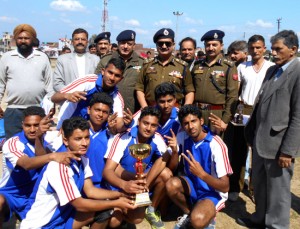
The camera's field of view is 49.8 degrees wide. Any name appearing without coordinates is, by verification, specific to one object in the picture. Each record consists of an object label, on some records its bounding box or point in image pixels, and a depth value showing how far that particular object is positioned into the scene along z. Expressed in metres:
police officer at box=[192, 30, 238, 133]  4.44
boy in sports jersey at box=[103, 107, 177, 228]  3.72
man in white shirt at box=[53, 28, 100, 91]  4.93
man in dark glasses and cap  4.52
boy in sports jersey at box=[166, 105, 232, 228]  3.48
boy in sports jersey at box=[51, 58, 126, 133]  3.93
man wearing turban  4.43
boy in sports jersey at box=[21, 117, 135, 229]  2.89
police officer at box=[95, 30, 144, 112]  4.90
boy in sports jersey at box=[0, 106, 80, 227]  3.25
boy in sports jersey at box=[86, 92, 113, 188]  3.70
